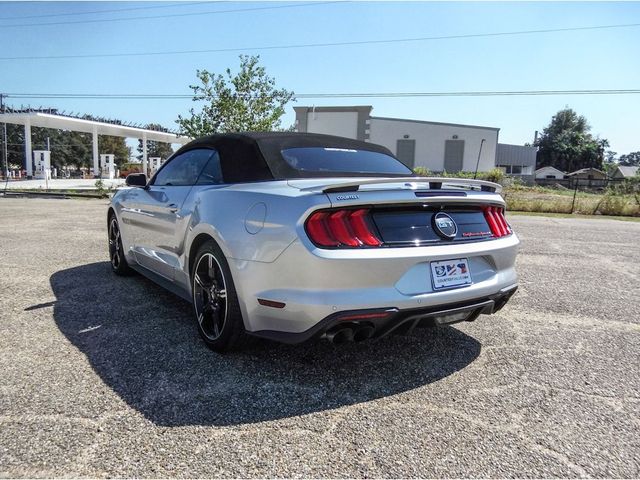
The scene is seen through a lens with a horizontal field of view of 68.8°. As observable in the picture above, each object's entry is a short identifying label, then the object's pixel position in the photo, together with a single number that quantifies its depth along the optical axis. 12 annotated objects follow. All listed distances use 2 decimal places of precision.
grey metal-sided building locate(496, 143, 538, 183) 67.25
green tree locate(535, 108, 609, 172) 96.88
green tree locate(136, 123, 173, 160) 99.44
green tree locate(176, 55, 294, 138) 19.77
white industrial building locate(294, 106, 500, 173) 52.31
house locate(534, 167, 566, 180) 84.44
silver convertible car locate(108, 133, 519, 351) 2.45
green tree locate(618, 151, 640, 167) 171.18
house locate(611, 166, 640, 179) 94.09
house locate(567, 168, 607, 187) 86.19
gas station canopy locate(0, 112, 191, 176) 33.00
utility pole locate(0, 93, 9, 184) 35.21
